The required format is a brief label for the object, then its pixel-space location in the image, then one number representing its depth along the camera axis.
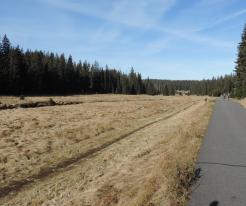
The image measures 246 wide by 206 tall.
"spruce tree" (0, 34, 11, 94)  48.09
